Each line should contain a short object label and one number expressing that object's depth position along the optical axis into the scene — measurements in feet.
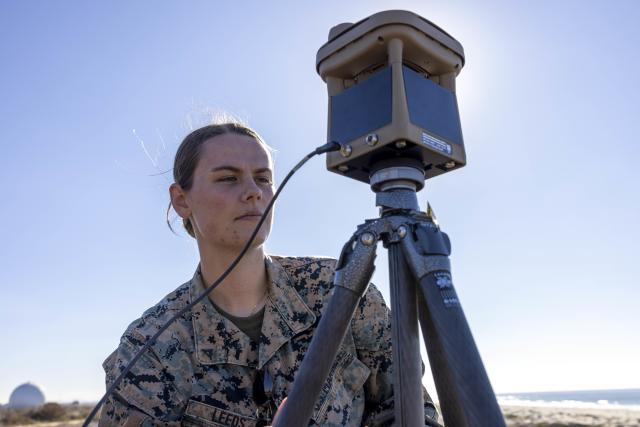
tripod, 4.01
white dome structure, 161.48
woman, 7.04
